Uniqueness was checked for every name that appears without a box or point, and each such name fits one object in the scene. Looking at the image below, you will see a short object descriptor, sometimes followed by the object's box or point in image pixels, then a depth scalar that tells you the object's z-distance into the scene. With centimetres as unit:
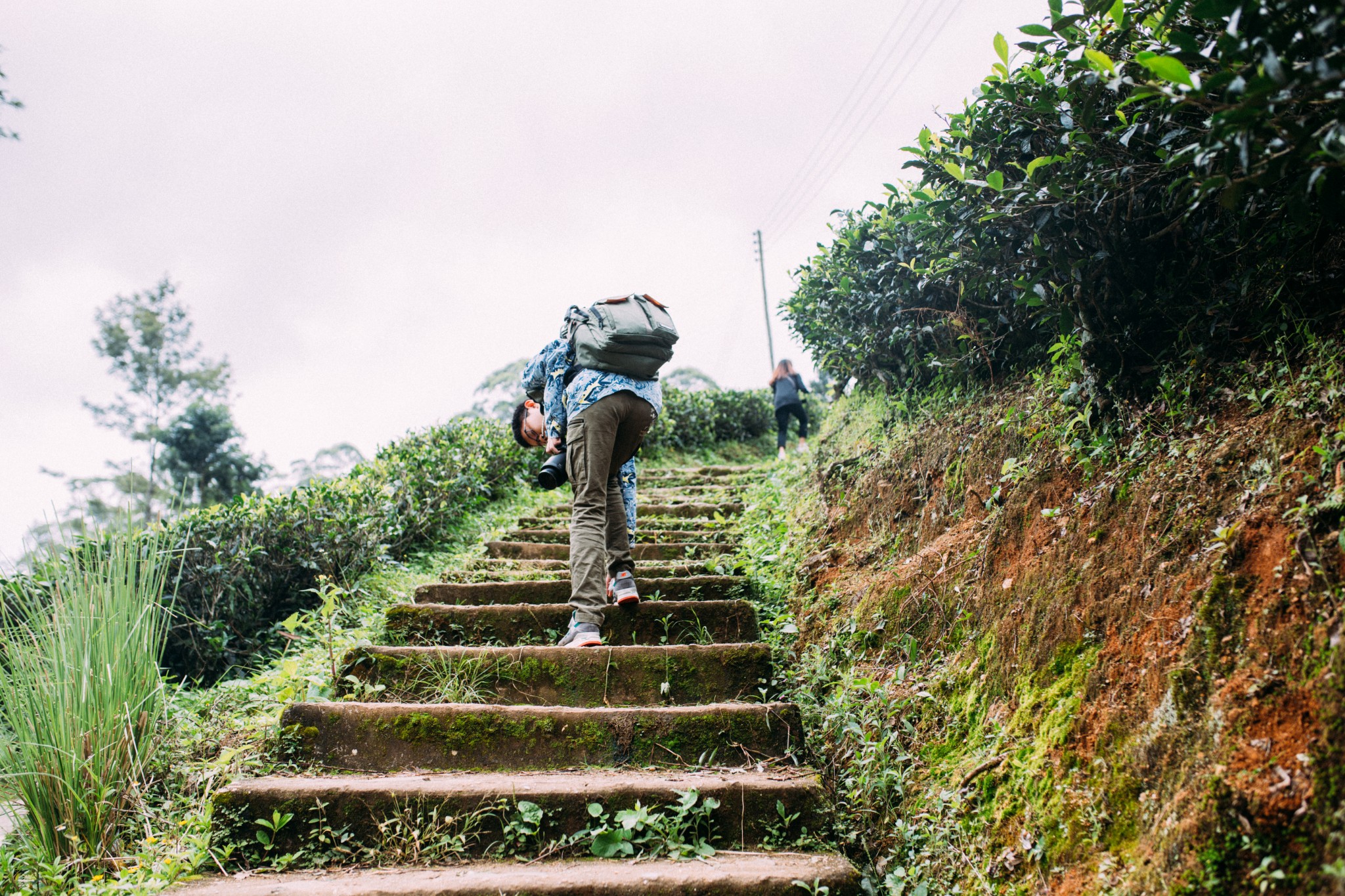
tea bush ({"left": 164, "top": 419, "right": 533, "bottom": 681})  416
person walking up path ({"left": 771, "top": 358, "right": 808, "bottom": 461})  909
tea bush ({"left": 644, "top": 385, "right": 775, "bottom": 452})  1002
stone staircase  213
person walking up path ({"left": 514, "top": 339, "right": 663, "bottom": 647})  321
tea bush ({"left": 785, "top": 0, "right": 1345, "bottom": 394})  133
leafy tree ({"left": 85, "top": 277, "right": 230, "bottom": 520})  1834
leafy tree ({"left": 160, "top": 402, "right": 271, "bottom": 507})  1471
